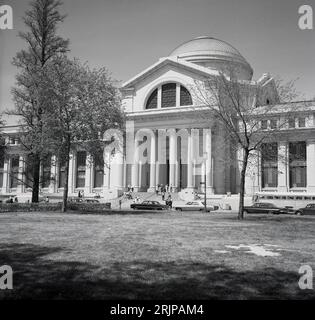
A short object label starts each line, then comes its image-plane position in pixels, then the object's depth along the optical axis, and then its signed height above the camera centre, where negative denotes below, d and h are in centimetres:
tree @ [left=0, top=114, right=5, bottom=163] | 3385 +361
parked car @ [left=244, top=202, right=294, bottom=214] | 3888 -159
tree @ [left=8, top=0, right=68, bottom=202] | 3047 +919
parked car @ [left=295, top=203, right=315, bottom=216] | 3825 -164
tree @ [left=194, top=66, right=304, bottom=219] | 2738 +672
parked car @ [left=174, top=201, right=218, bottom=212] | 4312 -161
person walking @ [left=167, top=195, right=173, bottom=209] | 4453 -130
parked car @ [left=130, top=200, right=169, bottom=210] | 4315 -161
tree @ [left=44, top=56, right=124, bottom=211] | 2930 +625
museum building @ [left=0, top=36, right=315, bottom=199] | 5238 +626
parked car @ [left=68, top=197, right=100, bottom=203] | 4899 -134
